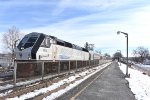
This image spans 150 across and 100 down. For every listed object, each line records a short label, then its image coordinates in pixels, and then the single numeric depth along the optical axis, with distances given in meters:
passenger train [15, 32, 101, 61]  11.08
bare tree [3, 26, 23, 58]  32.79
